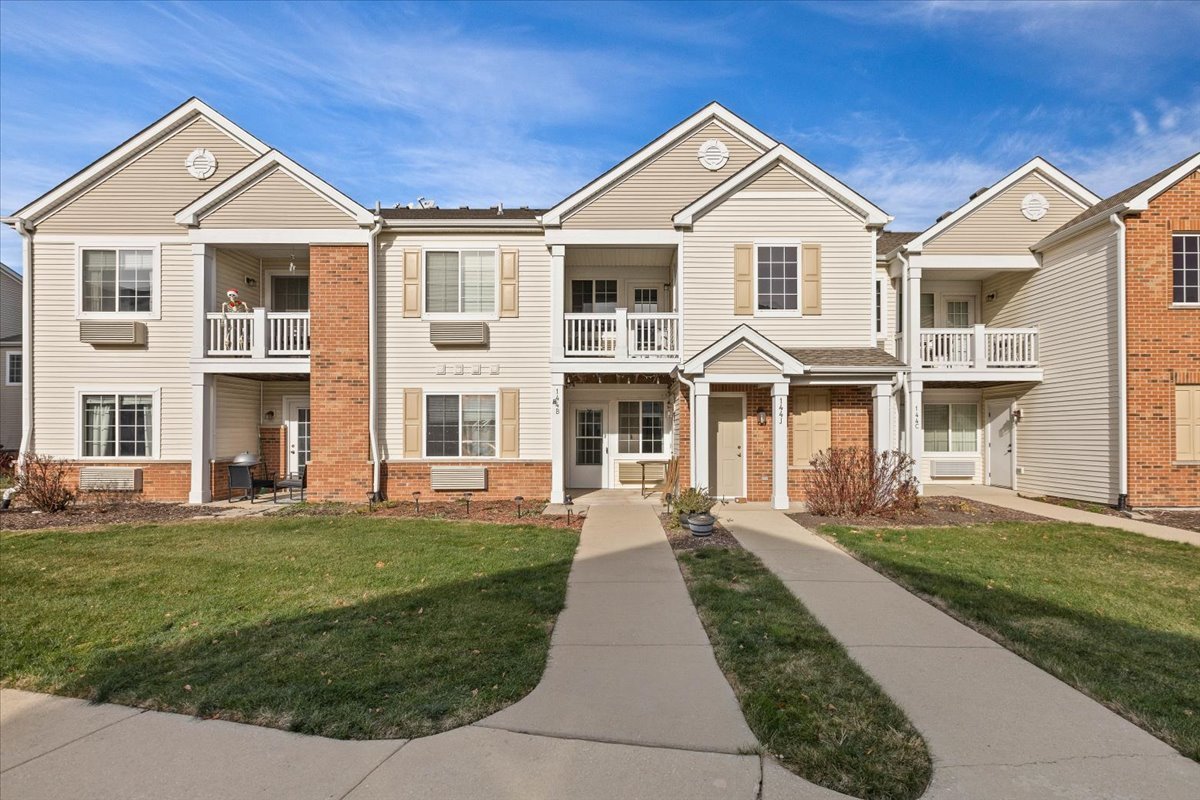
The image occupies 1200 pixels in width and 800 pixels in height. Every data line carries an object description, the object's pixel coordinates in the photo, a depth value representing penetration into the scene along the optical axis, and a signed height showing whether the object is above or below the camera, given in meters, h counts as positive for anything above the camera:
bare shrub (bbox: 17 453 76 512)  12.02 -1.62
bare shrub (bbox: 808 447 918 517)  11.40 -1.51
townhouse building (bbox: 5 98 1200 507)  13.23 +2.04
